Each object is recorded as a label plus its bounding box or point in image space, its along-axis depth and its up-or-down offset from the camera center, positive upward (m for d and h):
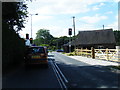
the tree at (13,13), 8.92 +3.11
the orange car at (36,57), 8.61 -0.87
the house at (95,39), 32.53 +1.99
